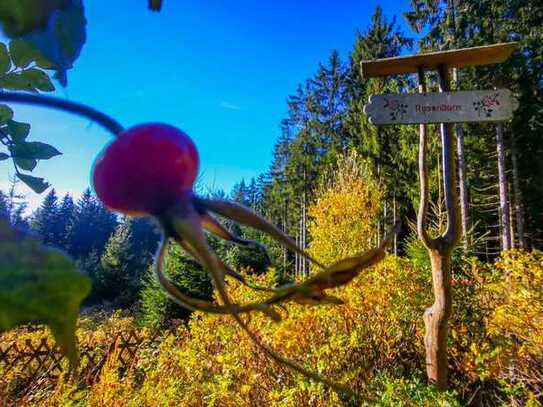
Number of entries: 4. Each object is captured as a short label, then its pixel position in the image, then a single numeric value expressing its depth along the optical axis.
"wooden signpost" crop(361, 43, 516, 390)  2.35
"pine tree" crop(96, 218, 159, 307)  14.79
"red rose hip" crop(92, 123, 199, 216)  0.17
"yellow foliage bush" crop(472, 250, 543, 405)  2.44
